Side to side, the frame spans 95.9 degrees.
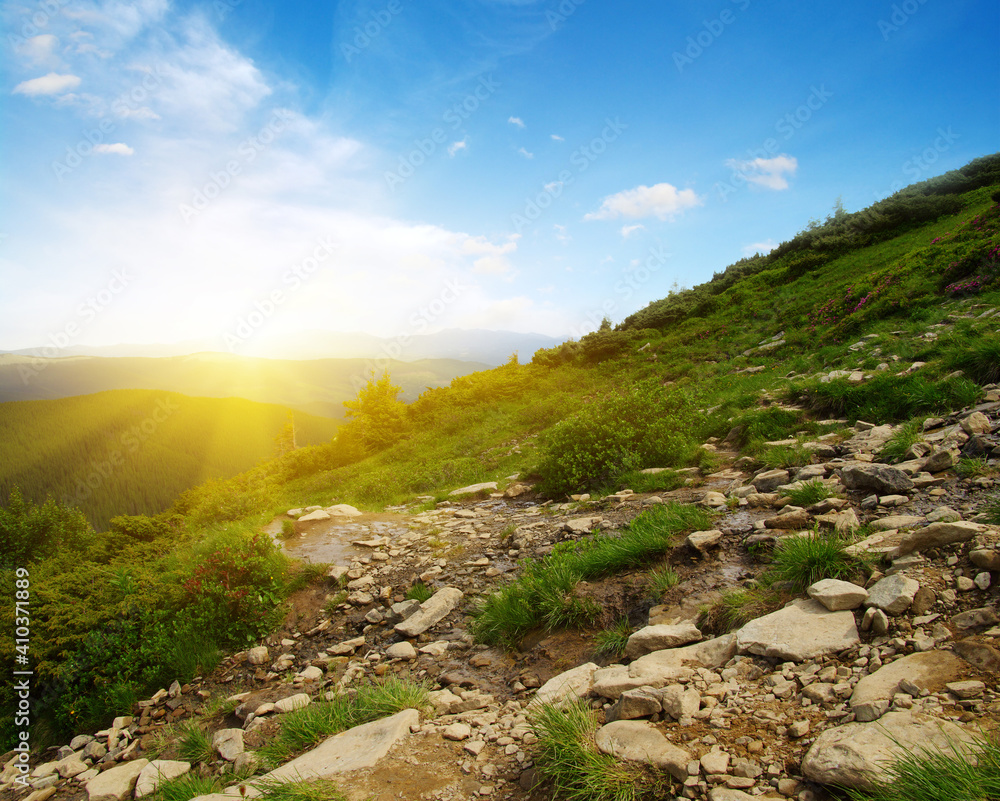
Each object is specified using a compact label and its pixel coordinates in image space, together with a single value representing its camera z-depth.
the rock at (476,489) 11.59
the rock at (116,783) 3.79
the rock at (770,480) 6.16
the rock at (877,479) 4.69
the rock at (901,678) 2.28
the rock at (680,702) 2.66
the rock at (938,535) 3.30
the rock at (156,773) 3.66
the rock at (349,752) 2.97
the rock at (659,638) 3.59
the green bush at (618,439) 9.13
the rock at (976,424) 5.10
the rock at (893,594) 2.91
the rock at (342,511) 10.77
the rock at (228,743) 3.84
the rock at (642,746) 2.30
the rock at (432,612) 5.46
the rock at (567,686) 3.30
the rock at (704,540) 4.89
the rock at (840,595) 3.15
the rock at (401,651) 4.96
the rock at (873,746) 1.92
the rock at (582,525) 6.79
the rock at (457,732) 3.16
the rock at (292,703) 4.29
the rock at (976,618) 2.61
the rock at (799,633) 2.91
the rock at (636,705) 2.75
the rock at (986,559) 2.94
